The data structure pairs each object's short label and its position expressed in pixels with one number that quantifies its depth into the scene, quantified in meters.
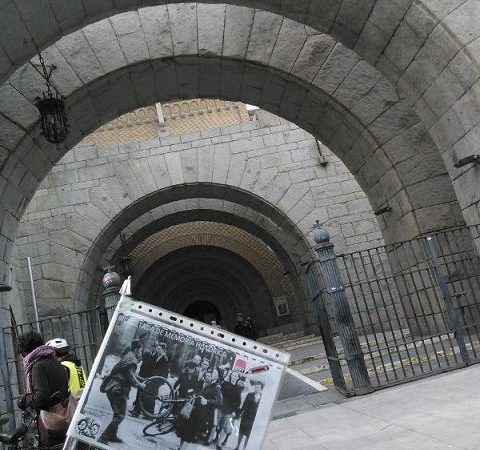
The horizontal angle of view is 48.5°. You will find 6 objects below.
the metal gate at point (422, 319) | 5.45
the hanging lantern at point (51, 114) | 6.80
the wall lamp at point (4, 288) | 6.47
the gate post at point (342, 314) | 5.36
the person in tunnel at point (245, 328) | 15.21
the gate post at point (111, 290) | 5.79
